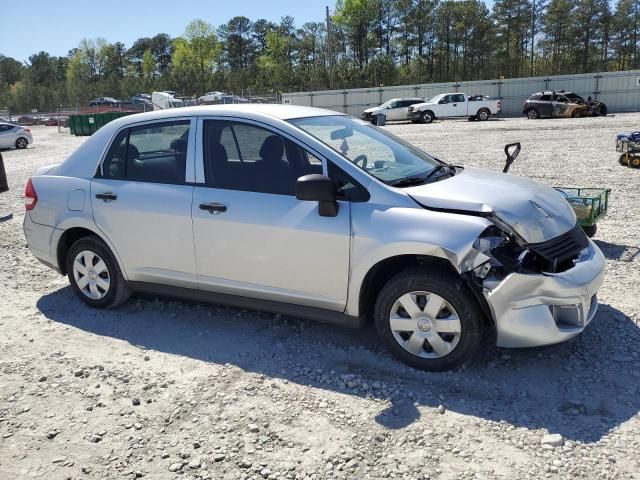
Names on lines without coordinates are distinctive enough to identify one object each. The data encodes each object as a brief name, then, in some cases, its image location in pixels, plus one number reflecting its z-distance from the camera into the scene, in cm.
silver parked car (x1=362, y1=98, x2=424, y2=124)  3541
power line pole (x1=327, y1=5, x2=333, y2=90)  5688
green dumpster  3484
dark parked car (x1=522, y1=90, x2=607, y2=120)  2986
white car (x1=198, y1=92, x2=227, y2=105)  4108
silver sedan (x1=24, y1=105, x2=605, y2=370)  370
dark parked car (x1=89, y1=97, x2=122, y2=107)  5635
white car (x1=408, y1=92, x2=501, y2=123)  3381
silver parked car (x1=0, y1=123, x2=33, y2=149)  2619
